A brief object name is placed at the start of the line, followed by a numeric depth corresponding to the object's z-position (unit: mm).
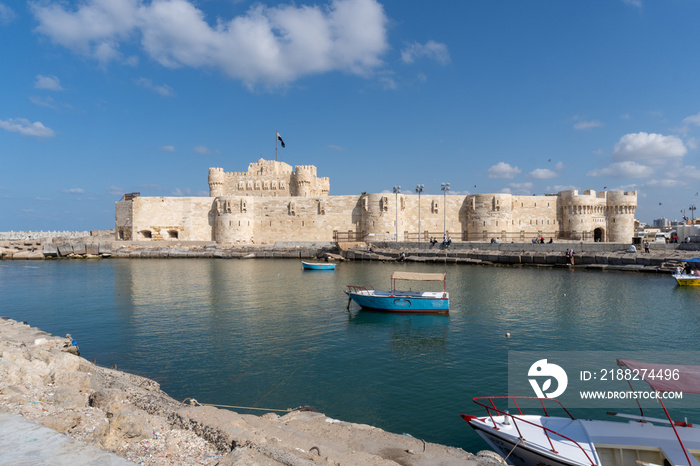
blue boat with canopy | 15219
